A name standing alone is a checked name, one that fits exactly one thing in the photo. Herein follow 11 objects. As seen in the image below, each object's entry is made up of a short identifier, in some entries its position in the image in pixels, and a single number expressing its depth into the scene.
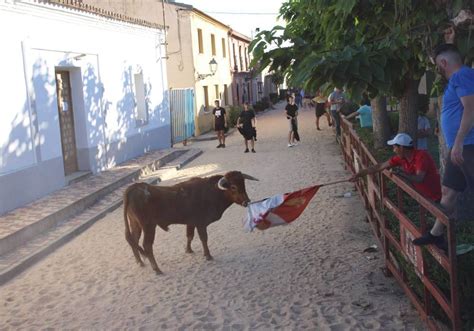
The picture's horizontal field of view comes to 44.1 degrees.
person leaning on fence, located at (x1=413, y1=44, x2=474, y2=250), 4.02
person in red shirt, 5.44
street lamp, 26.83
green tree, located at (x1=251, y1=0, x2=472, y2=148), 4.85
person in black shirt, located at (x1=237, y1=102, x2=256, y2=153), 17.91
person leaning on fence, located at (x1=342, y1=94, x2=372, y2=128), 14.84
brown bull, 6.68
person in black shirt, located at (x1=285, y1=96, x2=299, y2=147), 18.44
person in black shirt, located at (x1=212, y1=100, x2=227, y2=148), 19.81
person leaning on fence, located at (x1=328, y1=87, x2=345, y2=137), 18.33
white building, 10.15
